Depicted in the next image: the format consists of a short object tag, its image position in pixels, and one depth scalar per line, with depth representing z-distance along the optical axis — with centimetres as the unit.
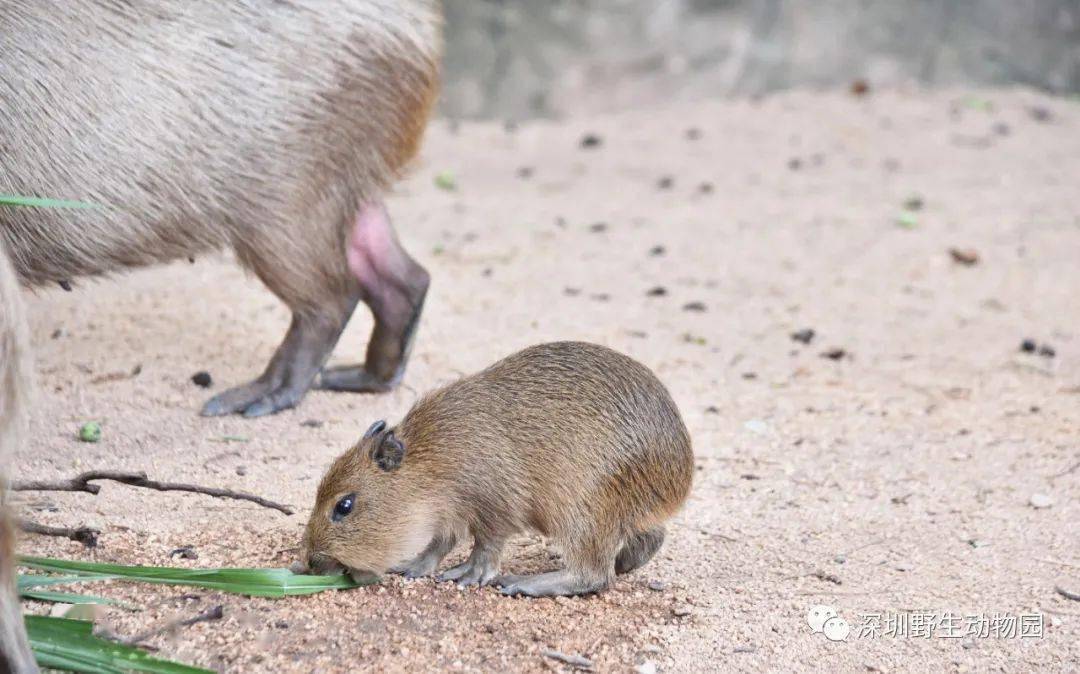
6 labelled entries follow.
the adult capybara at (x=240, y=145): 671
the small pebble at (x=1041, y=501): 687
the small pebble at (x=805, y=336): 959
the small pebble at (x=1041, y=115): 1555
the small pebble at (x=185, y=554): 554
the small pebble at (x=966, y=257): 1121
